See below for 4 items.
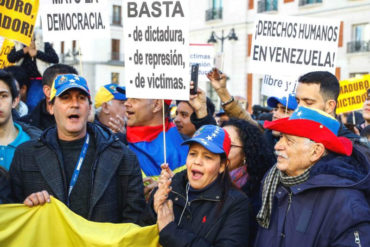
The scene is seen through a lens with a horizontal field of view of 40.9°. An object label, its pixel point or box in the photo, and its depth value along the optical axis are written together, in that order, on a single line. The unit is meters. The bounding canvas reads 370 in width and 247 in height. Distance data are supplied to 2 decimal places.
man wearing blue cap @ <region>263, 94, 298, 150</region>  5.48
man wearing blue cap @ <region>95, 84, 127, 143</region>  5.87
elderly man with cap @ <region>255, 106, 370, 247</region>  2.72
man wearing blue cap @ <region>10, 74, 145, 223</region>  3.26
